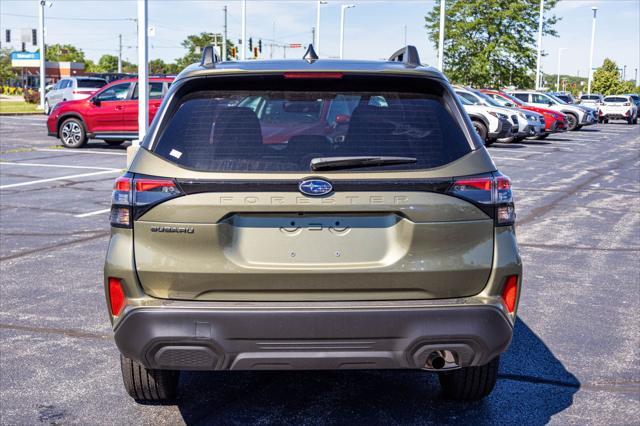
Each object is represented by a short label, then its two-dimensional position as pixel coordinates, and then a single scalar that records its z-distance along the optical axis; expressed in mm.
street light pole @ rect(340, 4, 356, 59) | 68625
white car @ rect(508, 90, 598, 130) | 36438
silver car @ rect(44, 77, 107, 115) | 34719
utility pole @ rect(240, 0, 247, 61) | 45438
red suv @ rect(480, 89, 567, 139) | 31562
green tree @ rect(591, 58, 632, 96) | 102744
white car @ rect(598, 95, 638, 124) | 53844
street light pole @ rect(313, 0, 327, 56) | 57138
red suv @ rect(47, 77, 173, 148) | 21531
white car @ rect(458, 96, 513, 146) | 25781
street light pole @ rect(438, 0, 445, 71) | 37406
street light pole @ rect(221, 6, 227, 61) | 94356
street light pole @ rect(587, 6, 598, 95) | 86188
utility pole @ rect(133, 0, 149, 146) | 15617
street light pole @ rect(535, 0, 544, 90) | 52200
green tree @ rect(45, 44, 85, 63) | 141000
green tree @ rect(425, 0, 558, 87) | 50969
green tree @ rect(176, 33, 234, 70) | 119144
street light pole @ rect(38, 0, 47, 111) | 48438
